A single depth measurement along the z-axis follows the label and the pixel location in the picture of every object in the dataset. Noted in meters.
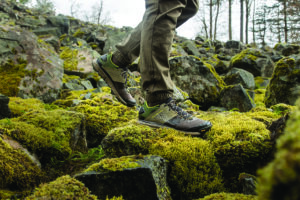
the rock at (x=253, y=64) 11.89
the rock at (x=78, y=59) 8.24
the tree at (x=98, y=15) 33.75
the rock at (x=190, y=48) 17.55
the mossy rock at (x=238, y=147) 1.73
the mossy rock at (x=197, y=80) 5.70
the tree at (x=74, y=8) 32.47
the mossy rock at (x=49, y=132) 2.04
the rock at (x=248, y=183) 1.43
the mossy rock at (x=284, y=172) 0.33
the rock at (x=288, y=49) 16.14
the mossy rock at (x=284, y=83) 5.11
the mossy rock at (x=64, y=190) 1.11
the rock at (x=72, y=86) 6.11
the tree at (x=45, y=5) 30.62
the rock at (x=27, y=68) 4.83
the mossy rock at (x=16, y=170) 1.58
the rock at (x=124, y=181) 1.39
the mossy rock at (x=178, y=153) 1.66
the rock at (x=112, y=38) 13.36
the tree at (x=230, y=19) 25.77
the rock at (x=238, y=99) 5.50
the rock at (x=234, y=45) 20.27
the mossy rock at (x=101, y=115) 2.99
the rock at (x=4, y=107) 3.09
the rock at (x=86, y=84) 6.91
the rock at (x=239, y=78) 8.46
